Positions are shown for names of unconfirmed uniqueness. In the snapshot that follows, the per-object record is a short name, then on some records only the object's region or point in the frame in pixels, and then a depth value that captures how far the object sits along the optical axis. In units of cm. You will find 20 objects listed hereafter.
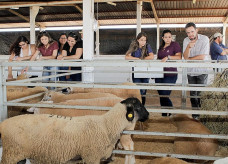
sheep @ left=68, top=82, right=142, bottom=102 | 410
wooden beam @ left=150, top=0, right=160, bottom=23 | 913
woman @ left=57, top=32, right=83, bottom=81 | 494
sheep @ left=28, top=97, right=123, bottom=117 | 311
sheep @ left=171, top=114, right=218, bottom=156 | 271
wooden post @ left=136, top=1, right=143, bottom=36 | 889
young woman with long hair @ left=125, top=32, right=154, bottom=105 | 459
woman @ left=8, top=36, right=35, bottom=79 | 480
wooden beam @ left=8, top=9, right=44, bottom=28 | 1079
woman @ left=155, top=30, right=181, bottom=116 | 436
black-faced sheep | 217
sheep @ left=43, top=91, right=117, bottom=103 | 369
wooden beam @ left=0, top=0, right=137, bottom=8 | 884
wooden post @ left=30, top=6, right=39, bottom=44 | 966
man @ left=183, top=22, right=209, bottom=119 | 389
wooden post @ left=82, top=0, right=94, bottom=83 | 602
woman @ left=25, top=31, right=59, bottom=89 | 481
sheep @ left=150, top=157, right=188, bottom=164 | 211
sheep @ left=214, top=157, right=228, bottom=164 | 91
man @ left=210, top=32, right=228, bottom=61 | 564
